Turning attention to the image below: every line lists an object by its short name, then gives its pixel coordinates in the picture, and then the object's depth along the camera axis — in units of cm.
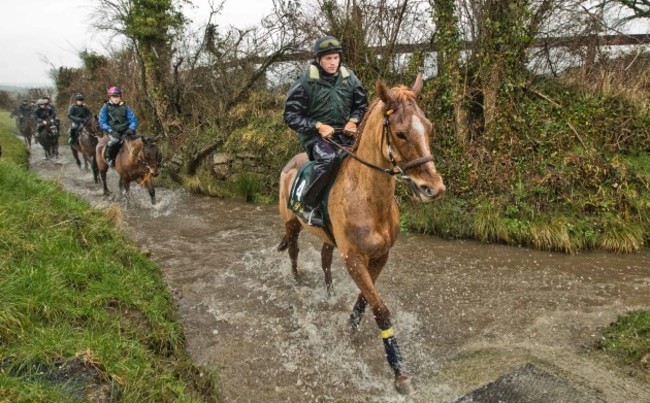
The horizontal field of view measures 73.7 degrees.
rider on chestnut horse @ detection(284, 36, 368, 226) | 443
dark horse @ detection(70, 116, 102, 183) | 1430
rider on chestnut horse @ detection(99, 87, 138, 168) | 1093
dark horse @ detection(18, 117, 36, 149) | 2306
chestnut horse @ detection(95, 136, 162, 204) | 1062
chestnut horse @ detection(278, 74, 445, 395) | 329
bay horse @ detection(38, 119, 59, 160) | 1809
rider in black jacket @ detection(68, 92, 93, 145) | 1541
